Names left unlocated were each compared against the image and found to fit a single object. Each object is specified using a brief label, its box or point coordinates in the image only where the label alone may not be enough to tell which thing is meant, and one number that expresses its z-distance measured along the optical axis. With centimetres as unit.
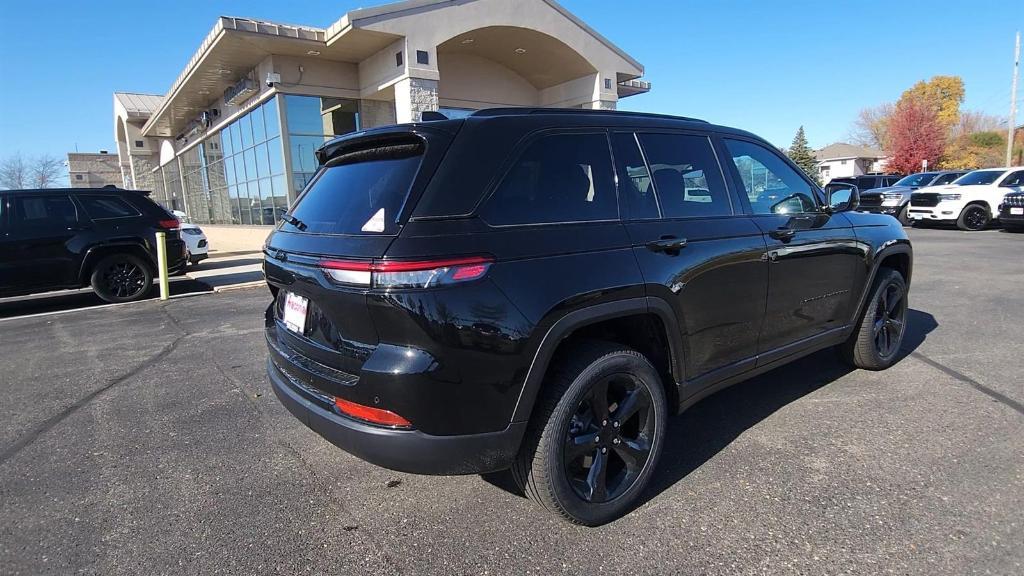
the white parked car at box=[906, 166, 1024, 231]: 1553
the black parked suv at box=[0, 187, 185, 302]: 758
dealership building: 1412
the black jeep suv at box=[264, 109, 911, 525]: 211
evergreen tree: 4812
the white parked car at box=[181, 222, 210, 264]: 1120
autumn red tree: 4306
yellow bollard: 841
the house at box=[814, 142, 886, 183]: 6188
